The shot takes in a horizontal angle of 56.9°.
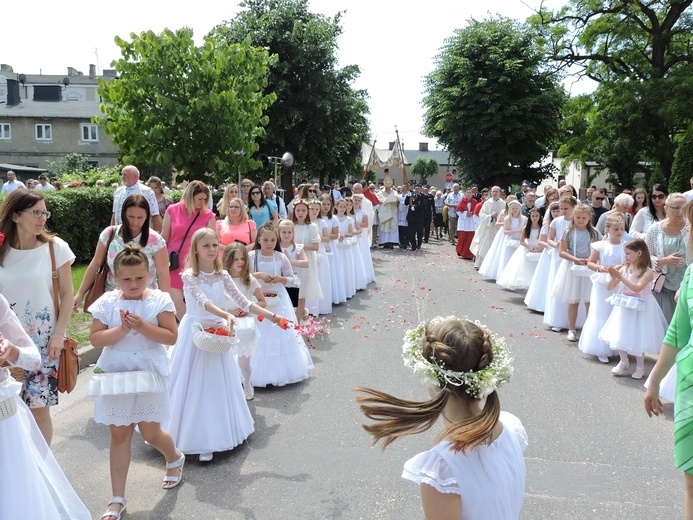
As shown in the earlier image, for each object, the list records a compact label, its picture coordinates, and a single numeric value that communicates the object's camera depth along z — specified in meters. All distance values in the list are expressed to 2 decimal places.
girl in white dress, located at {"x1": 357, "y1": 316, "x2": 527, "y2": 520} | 2.07
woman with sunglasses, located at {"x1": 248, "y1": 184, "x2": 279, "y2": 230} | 10.67
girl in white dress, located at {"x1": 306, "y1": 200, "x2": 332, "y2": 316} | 10.96
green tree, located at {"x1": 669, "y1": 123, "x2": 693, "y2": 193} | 19.77
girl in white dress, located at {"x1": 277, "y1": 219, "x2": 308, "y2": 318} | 8.08
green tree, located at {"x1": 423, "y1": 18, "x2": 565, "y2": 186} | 32.38
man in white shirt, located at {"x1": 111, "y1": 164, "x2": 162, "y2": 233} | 8.61
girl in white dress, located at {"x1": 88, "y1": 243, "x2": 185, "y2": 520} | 4.04
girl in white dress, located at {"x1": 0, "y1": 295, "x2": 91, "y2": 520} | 2.94
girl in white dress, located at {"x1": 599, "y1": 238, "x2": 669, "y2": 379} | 7.41
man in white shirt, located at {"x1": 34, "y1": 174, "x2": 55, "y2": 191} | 19.29
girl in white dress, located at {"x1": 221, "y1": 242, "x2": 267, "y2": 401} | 5.88
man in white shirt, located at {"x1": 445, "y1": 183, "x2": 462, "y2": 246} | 24.85
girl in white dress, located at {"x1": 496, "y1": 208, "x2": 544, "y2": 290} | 12.89
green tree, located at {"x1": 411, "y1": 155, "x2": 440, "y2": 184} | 110.90
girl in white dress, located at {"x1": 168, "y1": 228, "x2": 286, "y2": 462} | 4.98
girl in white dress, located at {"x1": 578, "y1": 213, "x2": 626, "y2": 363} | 8.26
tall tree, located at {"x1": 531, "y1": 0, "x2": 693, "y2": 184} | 26.52
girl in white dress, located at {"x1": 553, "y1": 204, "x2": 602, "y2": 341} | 9.47
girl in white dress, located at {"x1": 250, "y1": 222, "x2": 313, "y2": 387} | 6.86
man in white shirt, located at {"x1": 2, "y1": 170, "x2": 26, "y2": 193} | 17.41
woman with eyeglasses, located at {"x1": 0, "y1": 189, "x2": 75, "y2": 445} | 4.25
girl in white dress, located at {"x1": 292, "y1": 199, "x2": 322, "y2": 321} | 9.91
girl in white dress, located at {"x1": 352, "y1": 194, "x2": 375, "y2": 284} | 14.76
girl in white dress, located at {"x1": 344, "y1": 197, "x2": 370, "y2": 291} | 13.55
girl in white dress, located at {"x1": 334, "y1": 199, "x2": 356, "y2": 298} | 12.79
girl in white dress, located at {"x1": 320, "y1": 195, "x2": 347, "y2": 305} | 11.90
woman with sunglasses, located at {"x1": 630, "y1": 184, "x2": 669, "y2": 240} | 9.26
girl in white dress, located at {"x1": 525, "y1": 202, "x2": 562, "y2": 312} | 11.43
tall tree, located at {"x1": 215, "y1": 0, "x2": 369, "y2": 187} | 29.70
